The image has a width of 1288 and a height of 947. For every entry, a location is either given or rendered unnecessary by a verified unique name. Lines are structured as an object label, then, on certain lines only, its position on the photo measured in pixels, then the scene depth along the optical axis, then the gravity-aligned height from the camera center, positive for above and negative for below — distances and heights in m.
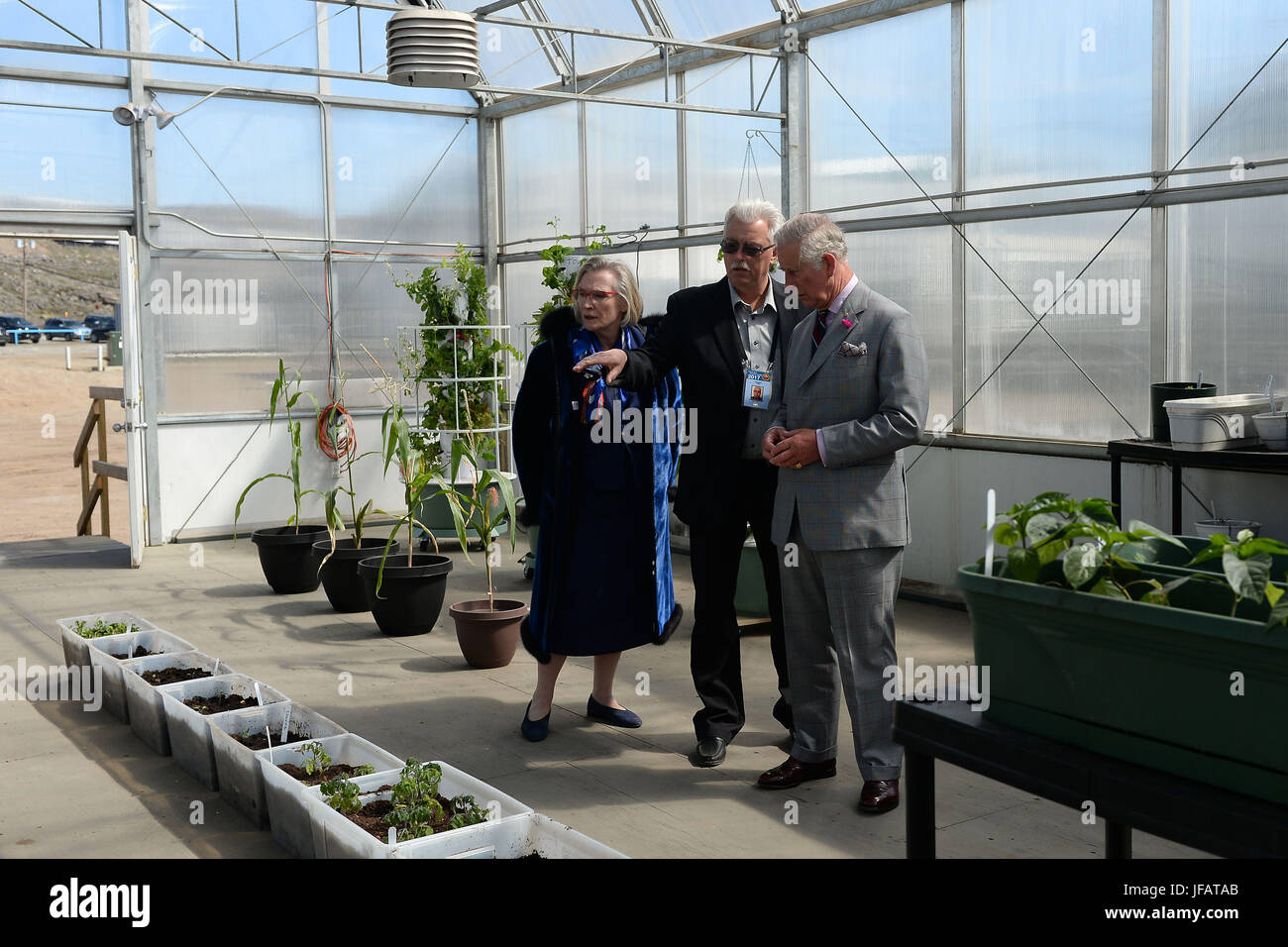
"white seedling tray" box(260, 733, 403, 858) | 2.83 -0.92
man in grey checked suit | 2.87 -0.14
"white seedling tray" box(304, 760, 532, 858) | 2.49 -0.89
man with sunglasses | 3.32 +0.01
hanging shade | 5.11 +1.47
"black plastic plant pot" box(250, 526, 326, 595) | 6.09 -0.77
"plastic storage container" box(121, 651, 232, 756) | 3.75 -0.90
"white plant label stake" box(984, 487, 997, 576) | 1.73 -0.22
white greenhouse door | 7.09 +0.11
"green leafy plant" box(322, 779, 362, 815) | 2.72 -0.87
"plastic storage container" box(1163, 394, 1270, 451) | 4.30 -0.11
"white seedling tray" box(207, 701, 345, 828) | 3.12 -0.91
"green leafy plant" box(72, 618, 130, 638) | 4.54 -0.82
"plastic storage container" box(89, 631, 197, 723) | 4.12 -0.86
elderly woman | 3.56 -0.28
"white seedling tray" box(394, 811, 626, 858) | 2.47 -0.90
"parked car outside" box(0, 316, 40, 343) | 34.53 +2.18
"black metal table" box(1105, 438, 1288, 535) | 4.10 -0.23
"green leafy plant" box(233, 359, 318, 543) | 5.82 -0.18
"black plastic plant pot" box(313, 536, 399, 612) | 5.68 -0.81
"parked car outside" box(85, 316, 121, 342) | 34.84 +2.29
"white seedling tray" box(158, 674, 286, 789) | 3.44 -0.91
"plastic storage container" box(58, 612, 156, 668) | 4.45 -0.85
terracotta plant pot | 4.66 -0.88
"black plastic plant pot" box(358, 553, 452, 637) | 5.18 -0.82
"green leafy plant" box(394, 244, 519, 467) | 7.33 +0.29
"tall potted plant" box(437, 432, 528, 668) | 4.66 -0.81
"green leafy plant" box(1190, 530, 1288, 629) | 1.41 -0.22
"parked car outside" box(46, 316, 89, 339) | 35.31 +2.35
